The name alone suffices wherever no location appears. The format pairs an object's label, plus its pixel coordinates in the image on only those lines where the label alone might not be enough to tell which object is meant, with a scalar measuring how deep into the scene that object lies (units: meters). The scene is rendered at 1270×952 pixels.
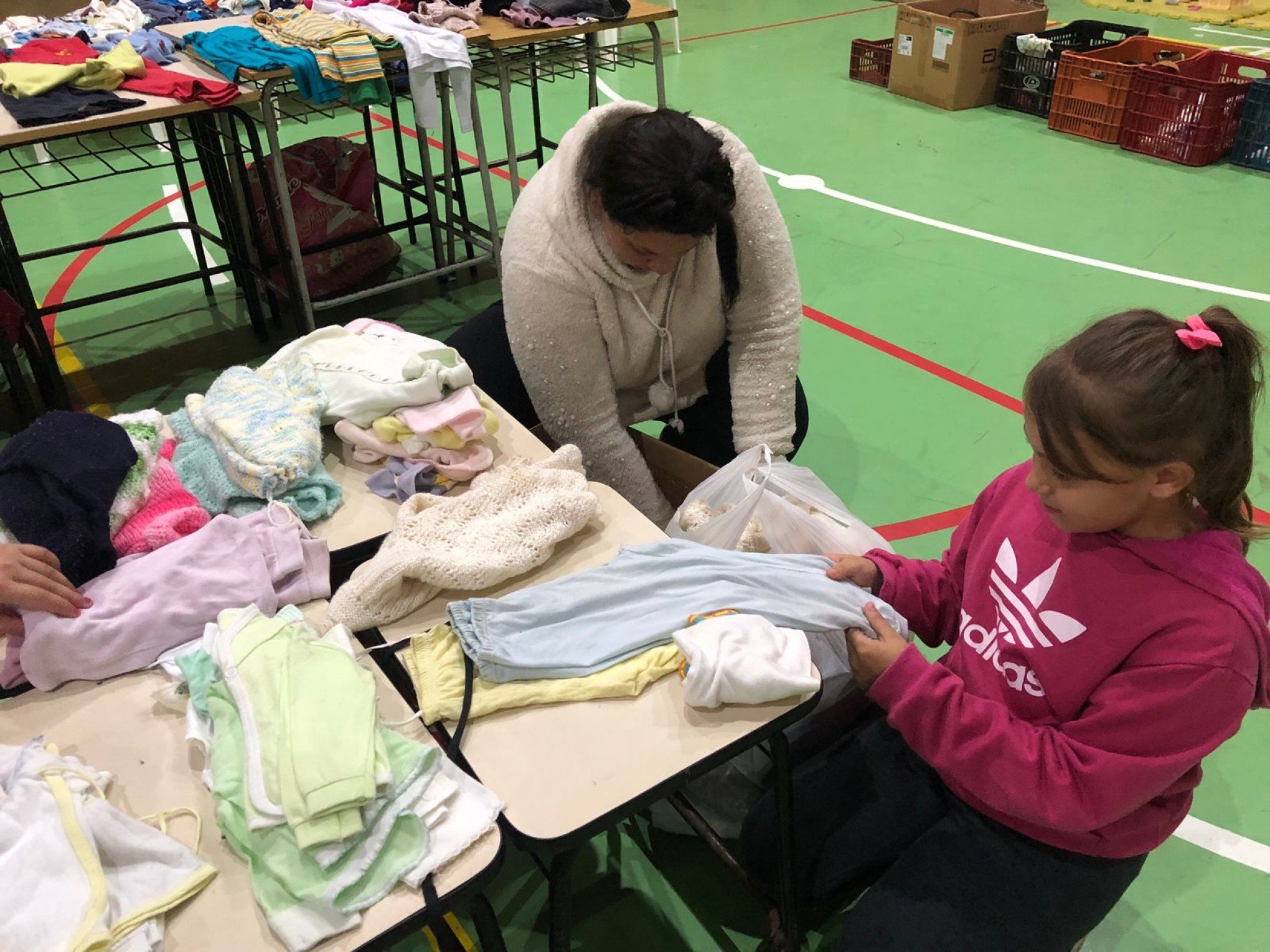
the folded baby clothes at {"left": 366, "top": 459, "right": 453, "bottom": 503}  1.55
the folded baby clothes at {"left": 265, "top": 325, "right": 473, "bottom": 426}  1.64
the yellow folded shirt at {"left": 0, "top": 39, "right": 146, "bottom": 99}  2.76
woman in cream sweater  1.69
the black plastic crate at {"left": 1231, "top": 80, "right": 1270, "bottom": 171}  4.40
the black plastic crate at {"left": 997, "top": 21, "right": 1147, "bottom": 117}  5.18
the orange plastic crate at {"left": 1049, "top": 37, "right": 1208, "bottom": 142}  4.81
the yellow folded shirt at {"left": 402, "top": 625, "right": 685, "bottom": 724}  1.18
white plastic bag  1.75
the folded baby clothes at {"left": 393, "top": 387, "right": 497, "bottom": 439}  1.60
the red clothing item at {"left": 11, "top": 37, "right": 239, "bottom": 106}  2.80
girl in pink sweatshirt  1.10
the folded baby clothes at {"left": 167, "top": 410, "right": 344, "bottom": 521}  1.49
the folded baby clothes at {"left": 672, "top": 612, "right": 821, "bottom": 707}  1.16
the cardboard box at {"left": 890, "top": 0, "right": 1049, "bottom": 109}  5.22
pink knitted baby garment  1.39
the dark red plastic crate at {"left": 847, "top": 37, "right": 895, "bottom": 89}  5.85
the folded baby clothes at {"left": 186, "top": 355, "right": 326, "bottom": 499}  1.50
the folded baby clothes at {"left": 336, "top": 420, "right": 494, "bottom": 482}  1.60
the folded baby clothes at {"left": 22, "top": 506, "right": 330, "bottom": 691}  1.22
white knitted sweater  1.32
